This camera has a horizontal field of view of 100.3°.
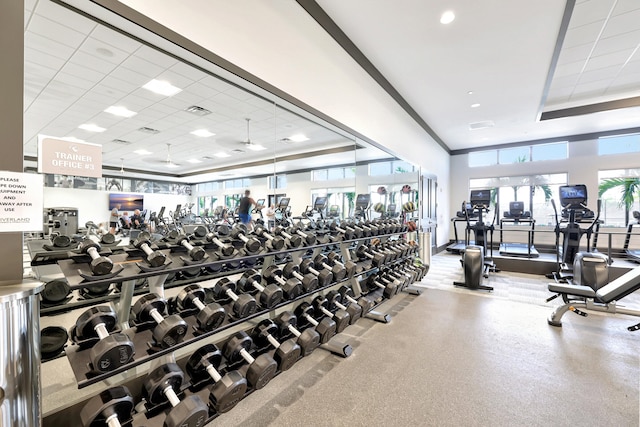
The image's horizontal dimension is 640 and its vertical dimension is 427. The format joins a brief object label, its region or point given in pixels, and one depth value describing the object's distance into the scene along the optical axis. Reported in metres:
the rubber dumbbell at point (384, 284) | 3.45
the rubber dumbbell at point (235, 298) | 1.75
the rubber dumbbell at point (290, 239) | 2.31
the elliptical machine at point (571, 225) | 5.08
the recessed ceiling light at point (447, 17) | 3.14
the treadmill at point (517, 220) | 6.55
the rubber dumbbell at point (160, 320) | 1.37
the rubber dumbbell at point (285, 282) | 2.13
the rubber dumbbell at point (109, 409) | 1.18
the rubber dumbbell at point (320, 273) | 2.45
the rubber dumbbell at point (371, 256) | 3.44
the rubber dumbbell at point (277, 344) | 1.86
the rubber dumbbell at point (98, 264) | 1.23
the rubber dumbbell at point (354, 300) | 2.81
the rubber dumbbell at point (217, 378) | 1.45
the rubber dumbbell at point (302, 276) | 2.28
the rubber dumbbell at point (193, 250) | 1.63
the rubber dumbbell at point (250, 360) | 1.64
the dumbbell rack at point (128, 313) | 1.18
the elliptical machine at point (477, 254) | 4.67
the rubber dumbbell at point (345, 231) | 3.07
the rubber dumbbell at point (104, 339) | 1.15
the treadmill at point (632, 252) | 5.74
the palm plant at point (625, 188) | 7.21
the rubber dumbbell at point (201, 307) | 1.56
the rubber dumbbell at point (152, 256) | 1.43
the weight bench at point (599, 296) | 2.72
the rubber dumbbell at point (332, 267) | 2.63
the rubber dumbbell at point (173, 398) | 1.25
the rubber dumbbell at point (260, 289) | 1.94
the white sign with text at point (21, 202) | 1.05
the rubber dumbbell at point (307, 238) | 2.49
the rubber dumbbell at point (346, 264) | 2.78
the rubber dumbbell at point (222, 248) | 1.77
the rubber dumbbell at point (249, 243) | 1.94
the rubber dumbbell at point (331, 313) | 2.43
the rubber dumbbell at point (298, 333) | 2.02
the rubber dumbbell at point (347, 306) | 2.64
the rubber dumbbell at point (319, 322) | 2.27
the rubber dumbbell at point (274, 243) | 2.12
